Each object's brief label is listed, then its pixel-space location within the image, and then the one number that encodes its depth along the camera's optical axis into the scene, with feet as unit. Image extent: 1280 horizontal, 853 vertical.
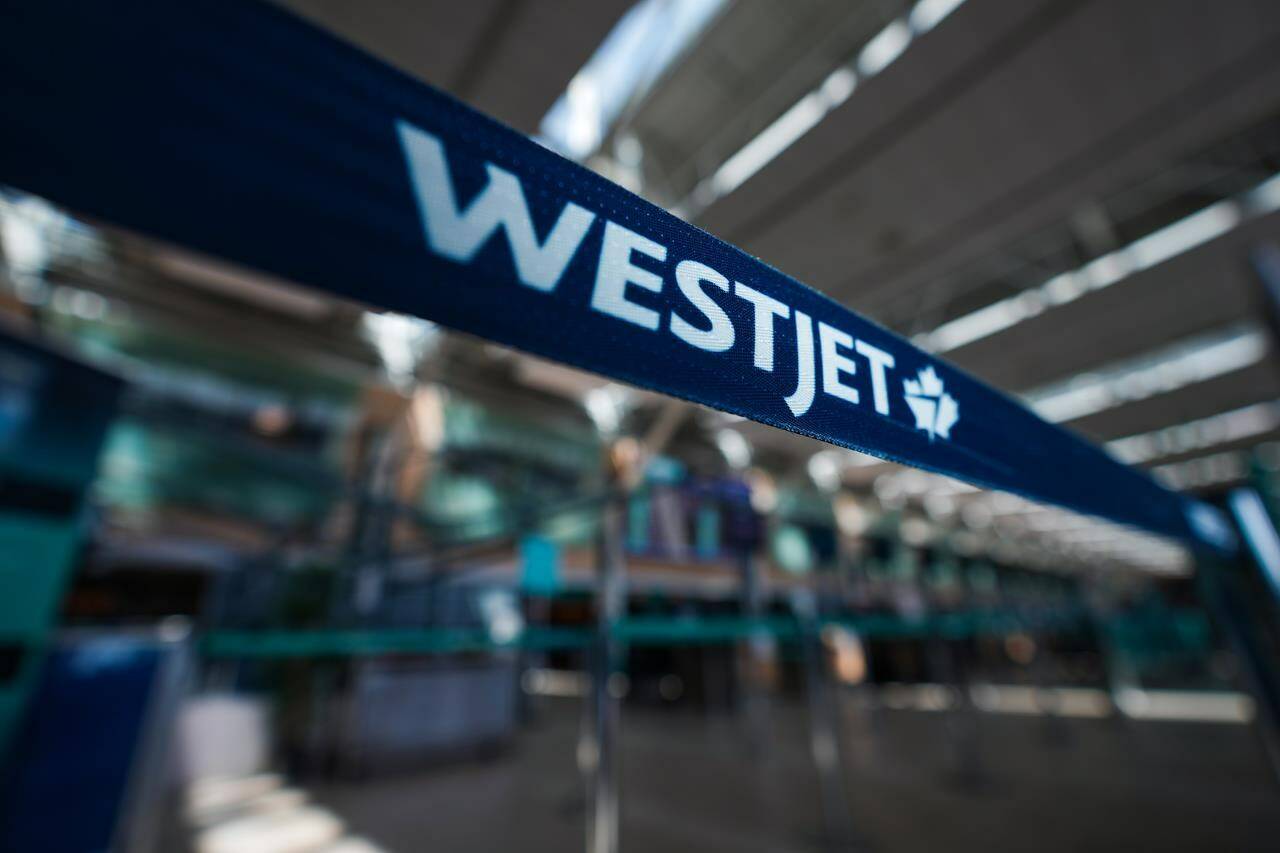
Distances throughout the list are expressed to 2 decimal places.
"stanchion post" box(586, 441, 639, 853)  10.89
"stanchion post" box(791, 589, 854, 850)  13.85
